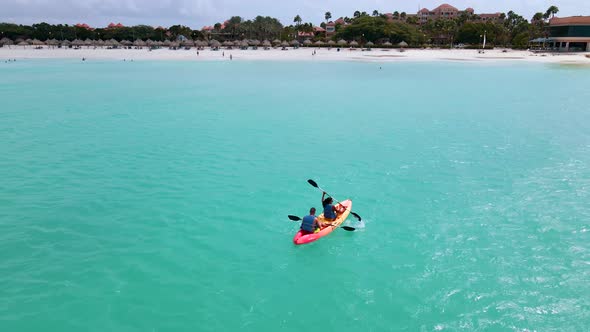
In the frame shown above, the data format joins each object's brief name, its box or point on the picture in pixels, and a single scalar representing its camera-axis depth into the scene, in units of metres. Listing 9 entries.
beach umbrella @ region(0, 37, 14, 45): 100.75
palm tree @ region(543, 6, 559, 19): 118.59
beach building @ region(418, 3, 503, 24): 187.12
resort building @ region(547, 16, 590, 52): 97.62
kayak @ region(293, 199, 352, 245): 11.53
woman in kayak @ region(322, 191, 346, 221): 12.42
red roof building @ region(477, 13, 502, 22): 181.88
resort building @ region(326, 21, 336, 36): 178.90
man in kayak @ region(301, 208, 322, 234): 11.56
